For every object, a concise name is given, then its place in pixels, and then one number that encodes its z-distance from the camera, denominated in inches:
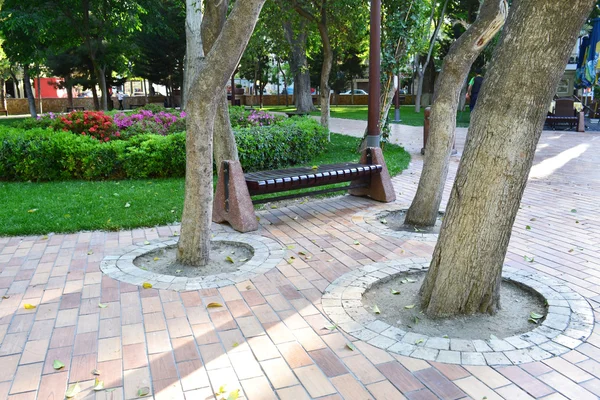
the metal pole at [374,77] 303.1
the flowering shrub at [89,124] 415.8
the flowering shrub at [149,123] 426.6
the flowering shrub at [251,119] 465.4
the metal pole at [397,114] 852.5
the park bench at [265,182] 226.7
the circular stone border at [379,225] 213.6
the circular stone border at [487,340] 119.0
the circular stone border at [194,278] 165.6
